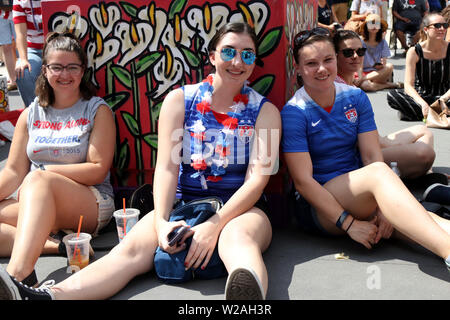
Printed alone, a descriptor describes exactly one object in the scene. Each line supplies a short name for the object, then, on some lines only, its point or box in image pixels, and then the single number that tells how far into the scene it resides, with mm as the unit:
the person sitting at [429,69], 5973
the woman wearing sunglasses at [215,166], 2803
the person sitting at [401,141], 3857
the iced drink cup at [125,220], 3305
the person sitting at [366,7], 10836
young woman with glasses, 3328
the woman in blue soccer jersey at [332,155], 3088
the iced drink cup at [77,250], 3037
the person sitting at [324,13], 11285
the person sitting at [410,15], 12297
